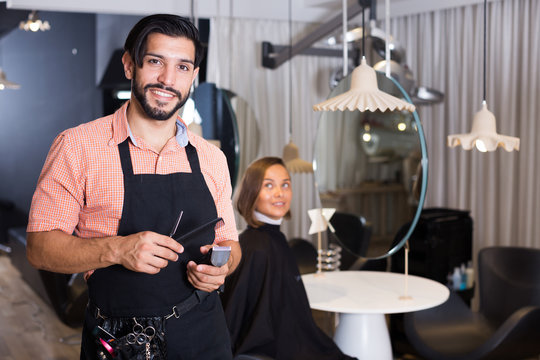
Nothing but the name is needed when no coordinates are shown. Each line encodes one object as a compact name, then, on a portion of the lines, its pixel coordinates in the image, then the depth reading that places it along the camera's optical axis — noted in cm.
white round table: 279
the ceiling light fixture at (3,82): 459
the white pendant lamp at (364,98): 228
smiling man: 144
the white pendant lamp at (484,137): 262
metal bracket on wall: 360
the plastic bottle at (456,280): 424
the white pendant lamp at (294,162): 371
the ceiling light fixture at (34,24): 502
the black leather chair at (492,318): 287
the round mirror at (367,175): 327
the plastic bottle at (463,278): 428
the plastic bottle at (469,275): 430
